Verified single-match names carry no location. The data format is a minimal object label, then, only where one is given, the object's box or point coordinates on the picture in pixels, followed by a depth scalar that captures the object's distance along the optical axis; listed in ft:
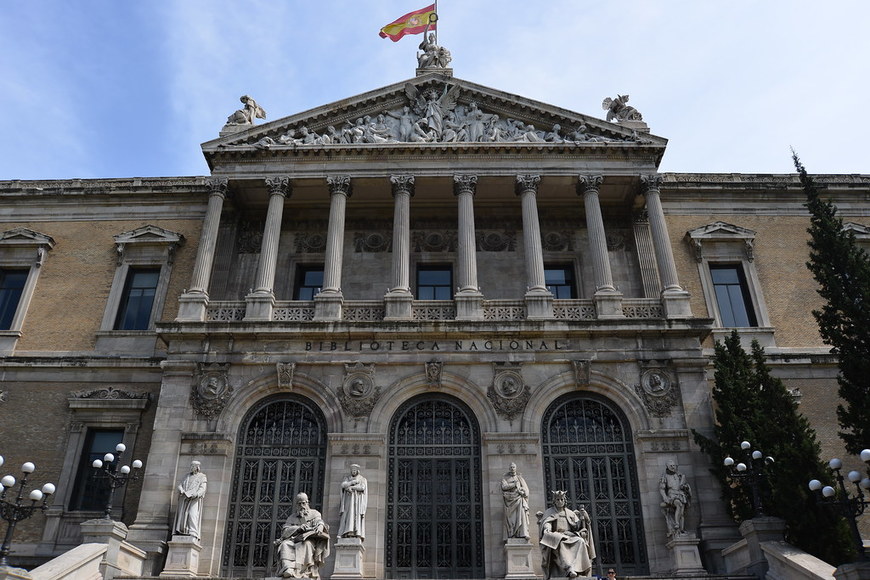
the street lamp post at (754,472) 51.24
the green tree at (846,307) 53.01
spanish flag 87.81
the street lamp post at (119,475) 54.68
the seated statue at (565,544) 49.90
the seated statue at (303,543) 50.85
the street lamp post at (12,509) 45.83
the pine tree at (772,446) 51.37
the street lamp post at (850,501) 40.35
